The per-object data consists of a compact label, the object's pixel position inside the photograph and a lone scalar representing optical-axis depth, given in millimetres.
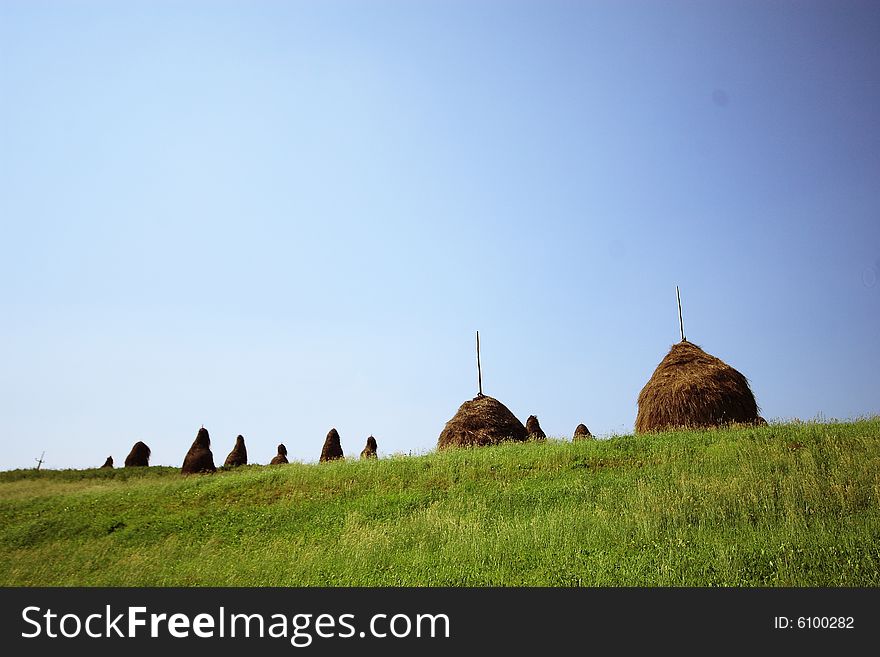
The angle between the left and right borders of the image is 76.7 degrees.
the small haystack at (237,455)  42472
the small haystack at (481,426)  29656
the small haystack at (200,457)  35906
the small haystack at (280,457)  47375
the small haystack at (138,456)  44156
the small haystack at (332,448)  40188
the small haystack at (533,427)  41319
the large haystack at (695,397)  24203
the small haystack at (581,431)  40734
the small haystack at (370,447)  45975
